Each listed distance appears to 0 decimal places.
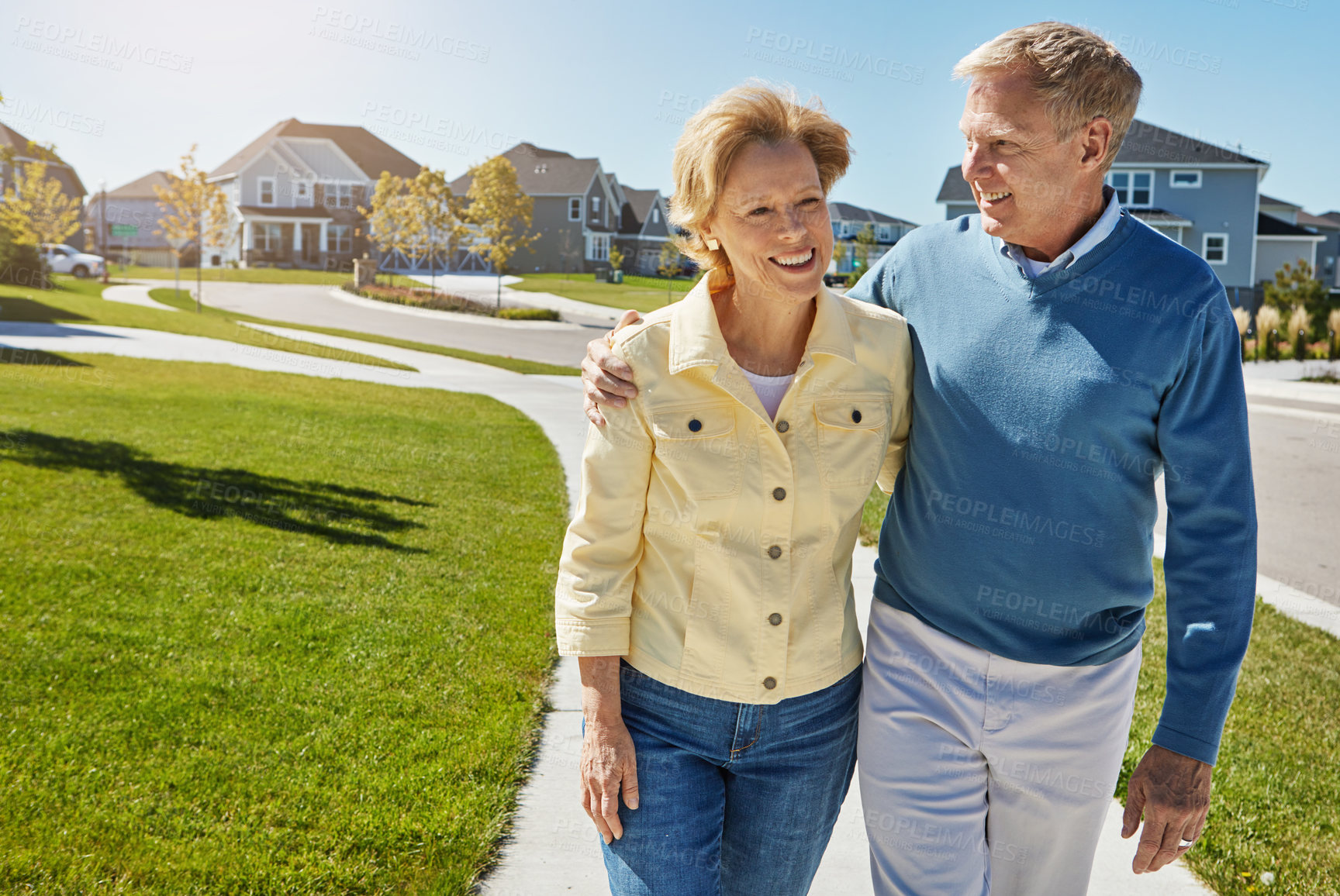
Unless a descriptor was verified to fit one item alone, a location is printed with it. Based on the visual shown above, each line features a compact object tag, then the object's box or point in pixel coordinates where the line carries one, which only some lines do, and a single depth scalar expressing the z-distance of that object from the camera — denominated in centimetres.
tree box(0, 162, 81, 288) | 3287
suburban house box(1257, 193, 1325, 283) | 4700
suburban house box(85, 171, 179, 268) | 7144
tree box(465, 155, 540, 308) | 3956
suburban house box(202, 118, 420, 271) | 5681
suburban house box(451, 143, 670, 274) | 5691
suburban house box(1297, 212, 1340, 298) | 6376
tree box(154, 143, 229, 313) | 3356
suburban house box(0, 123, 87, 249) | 4762
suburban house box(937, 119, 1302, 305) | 4050
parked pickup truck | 4353
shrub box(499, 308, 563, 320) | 3634
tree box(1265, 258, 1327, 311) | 3042
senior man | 205
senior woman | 213
